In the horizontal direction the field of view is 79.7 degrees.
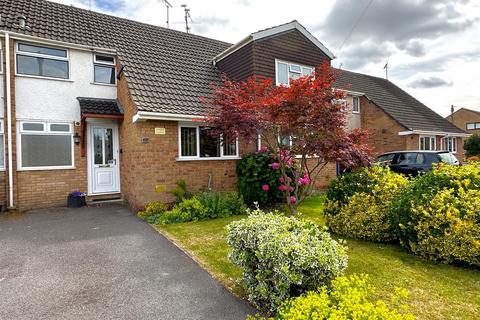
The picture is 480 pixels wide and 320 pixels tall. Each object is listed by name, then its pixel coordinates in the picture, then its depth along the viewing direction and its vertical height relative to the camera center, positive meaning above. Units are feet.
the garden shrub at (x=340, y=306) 6.82 -3.91
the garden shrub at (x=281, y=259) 9.62 -3.64
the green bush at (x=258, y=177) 29.50 -2.20
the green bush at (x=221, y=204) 25.96 -4.43
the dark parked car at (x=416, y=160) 38.29 -0.88
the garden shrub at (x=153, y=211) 25.45 -4.97
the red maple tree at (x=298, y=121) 17.95 +2.28
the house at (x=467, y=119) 137.28 +16.64
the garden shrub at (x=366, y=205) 17.85 -3.27
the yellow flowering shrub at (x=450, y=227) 13.58 -3.59
